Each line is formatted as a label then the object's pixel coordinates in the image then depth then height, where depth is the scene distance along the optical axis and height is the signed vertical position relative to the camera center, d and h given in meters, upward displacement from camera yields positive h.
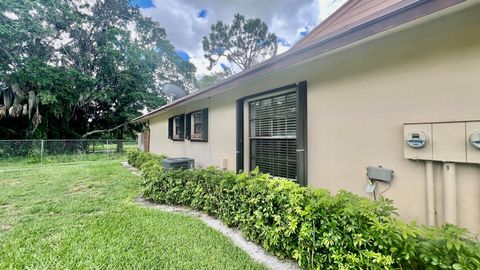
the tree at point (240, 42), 18.94 +8.39
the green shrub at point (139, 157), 8.18 -0.76
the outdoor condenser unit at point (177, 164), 5.81 -0.66
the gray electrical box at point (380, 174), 2.40 -0.40
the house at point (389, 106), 1.91 +0.36
